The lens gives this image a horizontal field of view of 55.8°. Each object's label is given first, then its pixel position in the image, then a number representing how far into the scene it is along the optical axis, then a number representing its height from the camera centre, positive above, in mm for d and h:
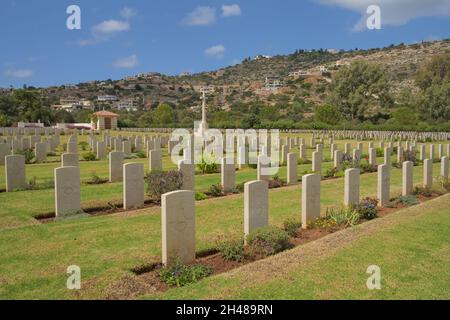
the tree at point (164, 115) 75500 +4246
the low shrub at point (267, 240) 7947 -1937
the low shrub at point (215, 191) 14164 -1751
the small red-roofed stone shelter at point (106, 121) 69375 +3134
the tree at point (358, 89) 72562 +8235
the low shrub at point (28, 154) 22125 -727
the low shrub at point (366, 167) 20591 -1496
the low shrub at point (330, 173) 19009 -1617
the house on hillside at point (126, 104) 139125 +12024
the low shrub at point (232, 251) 7684 -2049
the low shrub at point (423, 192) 14664 -1923
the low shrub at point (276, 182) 16077 -1725
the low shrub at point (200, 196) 13378 -1839
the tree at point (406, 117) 55375 +2514
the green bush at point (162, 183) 12617 -1307
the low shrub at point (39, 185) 14219 -1523
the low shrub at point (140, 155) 26220 -977
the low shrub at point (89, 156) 24594 -951
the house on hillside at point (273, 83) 136100 +18177
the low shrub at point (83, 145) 31812 -413
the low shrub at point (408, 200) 13150 -2010
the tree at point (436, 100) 63556 +5497
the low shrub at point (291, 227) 9391 -2017
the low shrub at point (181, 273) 6549 -2135
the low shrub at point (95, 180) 15781 -1523
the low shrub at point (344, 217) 10438 -1988
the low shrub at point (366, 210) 11164 -1929
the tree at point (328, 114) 62031 +3371
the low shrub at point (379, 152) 28483 -1048
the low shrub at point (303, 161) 23659 -1317
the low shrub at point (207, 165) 19219 -1202
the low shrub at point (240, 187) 15106 -1759
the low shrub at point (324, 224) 10086 -2070
